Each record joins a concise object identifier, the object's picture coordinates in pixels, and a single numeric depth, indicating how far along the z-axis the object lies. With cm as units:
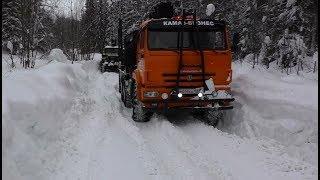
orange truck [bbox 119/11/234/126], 659
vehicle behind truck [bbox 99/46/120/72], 1836
